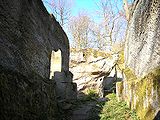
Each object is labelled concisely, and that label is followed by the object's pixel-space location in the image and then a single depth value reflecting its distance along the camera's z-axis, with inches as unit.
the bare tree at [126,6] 410.0
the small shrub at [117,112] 181.4
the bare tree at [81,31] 596.1
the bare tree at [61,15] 608.3
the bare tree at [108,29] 589.7
